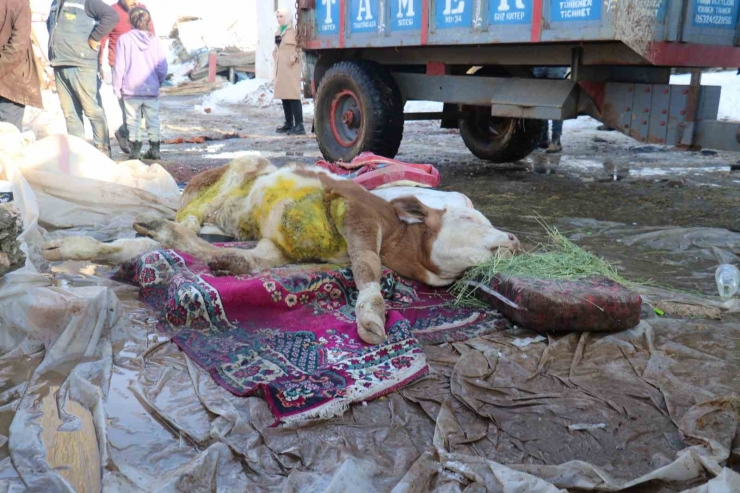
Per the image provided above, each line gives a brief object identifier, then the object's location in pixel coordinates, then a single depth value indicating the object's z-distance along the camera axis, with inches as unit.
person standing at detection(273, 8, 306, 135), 469.1
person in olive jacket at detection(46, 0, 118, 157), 313.3
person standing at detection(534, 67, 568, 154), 417.4
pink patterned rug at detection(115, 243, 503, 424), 110.6
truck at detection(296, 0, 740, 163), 216.1
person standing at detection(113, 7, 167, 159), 346.0
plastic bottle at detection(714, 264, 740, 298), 160.9
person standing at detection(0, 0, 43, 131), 257.8
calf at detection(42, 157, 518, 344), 153.1
